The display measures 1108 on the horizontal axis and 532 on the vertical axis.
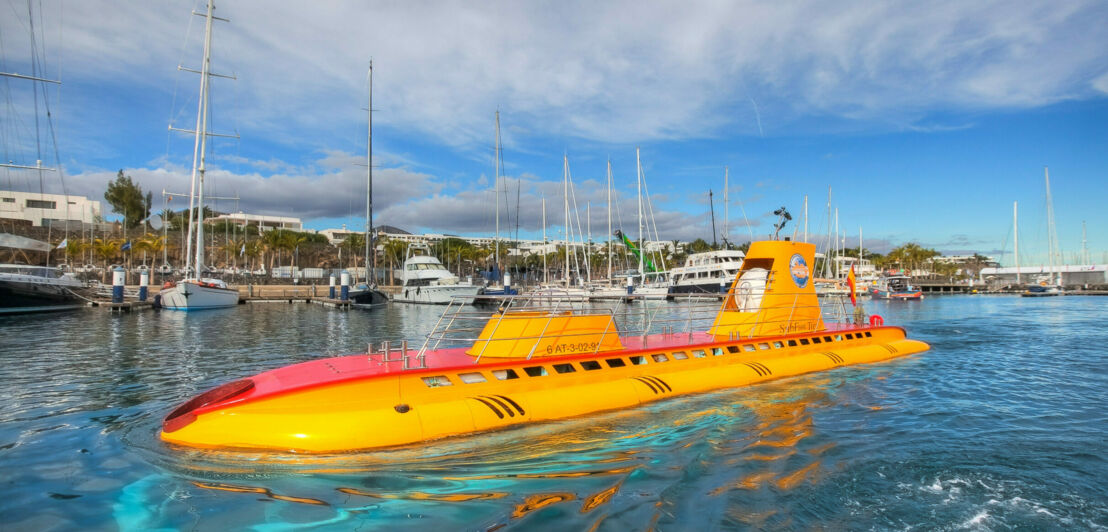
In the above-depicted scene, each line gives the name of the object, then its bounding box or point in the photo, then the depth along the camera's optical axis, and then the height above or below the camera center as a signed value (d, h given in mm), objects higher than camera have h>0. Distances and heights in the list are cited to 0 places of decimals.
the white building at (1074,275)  117438 +1963
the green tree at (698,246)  129837 +8767
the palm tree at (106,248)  74688 +4745
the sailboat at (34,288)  36656 -209
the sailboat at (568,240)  62116 +5252
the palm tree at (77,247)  75744 +4969
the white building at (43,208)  81694 +11584
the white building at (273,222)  129500 +14510
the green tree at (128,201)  98000 +14405
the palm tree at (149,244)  75062 +5401
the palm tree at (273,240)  89500 +6972
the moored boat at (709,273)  65500 +1349
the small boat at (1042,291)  84706 -1000
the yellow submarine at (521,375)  9430 -1932
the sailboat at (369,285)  55156 -47
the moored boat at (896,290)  82562 -846
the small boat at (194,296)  43594 -884
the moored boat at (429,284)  57562 +54
